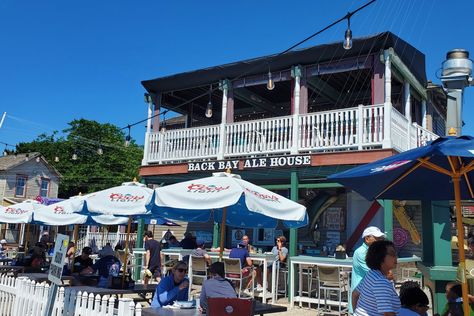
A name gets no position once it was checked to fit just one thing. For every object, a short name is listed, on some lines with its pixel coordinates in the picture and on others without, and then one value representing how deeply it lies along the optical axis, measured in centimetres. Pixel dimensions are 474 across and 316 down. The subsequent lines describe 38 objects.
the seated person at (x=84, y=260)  971
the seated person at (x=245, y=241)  1102
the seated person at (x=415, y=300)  359
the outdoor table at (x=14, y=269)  1025
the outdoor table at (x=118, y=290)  665
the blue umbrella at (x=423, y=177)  362
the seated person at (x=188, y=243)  1364
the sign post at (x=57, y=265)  490
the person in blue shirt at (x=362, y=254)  516
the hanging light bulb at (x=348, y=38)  860
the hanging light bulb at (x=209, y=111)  1317
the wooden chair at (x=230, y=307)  423
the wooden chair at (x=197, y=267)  1015
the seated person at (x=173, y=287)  552
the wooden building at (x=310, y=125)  1134
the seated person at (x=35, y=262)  1041
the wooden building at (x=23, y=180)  3156
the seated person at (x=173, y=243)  1505
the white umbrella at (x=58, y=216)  1061
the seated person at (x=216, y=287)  516
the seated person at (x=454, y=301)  413
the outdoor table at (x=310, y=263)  926
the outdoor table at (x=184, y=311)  481
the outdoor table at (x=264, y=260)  981
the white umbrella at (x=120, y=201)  770
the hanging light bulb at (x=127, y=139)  1613
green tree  4272
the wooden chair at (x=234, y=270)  922
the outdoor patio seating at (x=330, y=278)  872
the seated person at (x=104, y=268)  760
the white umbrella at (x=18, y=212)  1335
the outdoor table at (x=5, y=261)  1392
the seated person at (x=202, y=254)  1026
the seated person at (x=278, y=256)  1090
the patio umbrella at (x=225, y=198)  634
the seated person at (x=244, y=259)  957
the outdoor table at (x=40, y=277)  824
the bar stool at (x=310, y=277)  998
